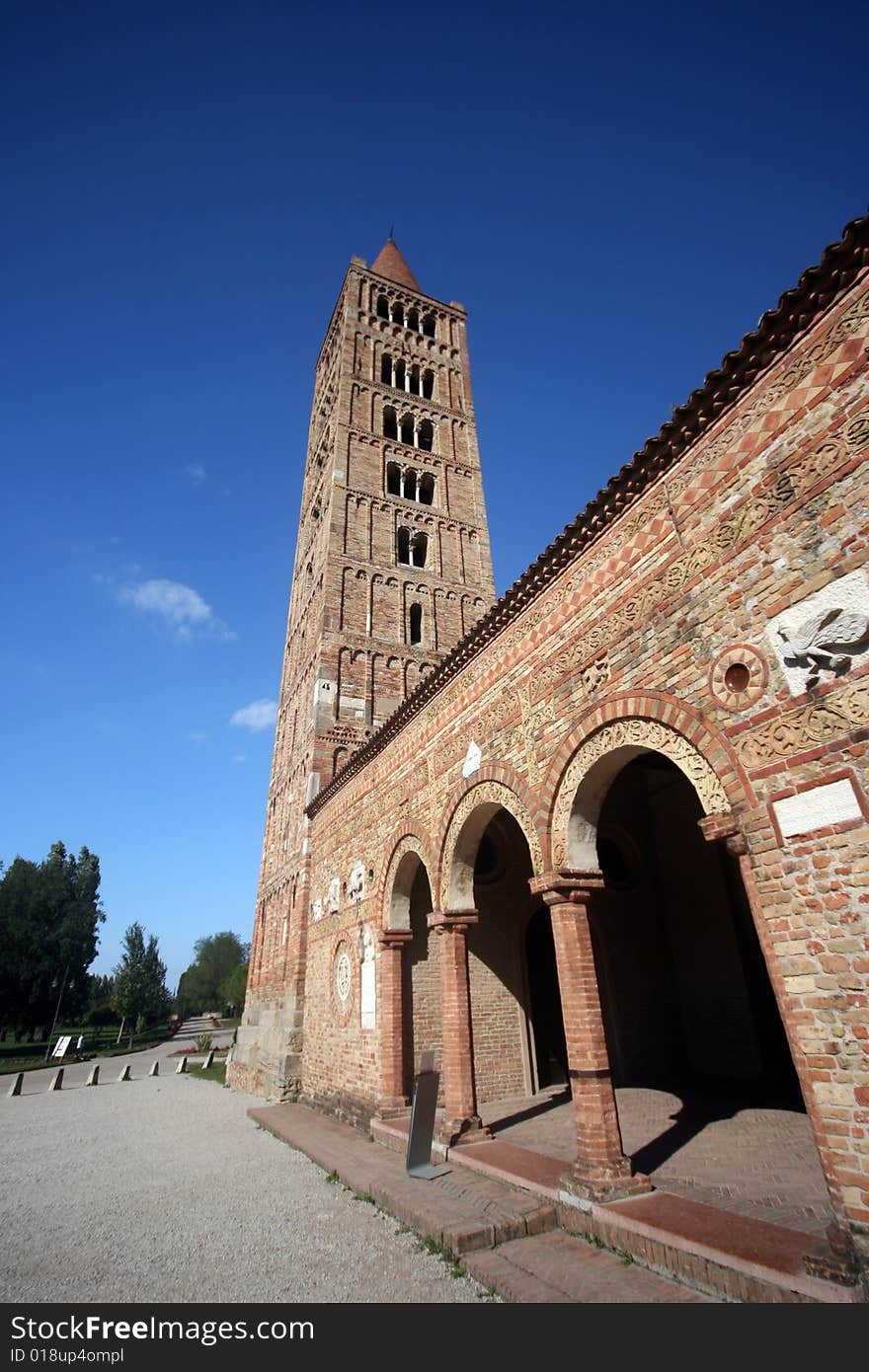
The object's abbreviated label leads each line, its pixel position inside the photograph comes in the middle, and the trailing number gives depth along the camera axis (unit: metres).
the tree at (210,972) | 69.94
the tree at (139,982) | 36.47
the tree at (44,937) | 35.25
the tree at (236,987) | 51.98
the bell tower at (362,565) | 15.96
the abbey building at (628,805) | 3.89
